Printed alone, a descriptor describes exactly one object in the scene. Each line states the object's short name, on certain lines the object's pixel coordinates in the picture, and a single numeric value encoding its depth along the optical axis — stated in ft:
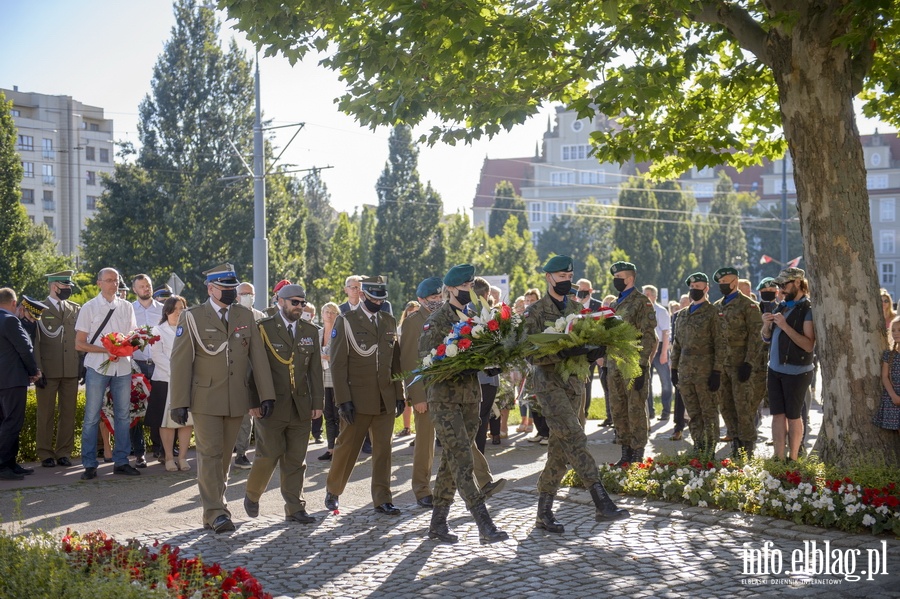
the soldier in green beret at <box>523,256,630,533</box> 26.71
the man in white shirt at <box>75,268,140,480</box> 37.81
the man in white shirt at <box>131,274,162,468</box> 43.29
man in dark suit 37.45
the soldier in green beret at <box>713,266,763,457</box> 38.40
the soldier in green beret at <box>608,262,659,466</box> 36.76
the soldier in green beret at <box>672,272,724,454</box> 38.70
